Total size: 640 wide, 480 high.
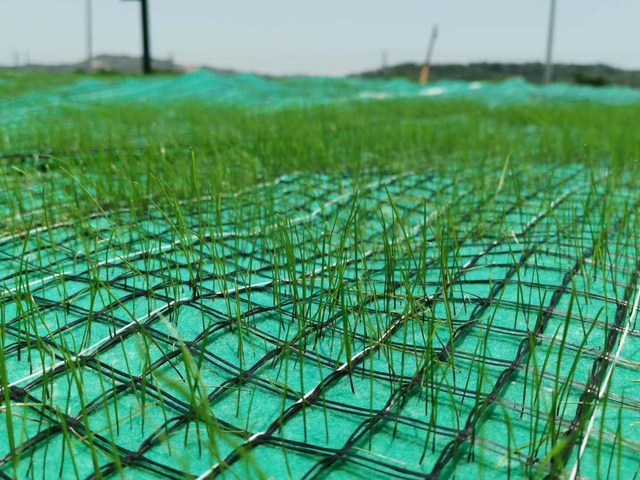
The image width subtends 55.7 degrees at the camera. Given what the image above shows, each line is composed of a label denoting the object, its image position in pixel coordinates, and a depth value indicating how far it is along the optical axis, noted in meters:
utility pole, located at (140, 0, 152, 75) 12.06
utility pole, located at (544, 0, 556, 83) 12.87
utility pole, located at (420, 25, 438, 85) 16.60
